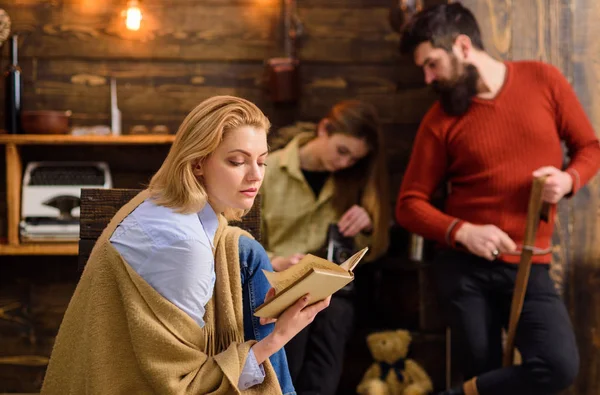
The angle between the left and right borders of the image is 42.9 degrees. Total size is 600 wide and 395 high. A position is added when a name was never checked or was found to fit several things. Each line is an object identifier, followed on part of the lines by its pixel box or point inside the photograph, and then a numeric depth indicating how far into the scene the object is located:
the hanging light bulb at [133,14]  3.48
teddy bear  3.15
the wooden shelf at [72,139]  3.30
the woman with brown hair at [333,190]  3.06
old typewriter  3.33
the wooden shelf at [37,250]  3.25
